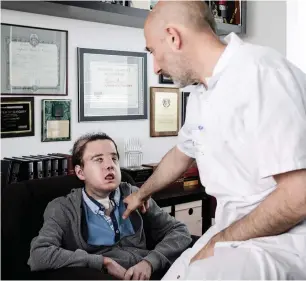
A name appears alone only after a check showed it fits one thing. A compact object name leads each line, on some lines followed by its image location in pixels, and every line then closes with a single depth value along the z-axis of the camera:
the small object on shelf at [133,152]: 3.55
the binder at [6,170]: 2.74
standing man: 1.43
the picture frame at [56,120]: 3.09
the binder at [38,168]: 2.83
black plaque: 2.89
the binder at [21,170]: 2.79
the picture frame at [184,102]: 3.95
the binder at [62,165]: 2.93
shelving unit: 2.78
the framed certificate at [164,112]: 3.72
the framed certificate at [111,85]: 3.29
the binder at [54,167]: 2.91
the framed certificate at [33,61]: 2.88
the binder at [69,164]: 2.98
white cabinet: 3.23
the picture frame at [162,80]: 3.75
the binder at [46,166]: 2.87
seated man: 2.08
